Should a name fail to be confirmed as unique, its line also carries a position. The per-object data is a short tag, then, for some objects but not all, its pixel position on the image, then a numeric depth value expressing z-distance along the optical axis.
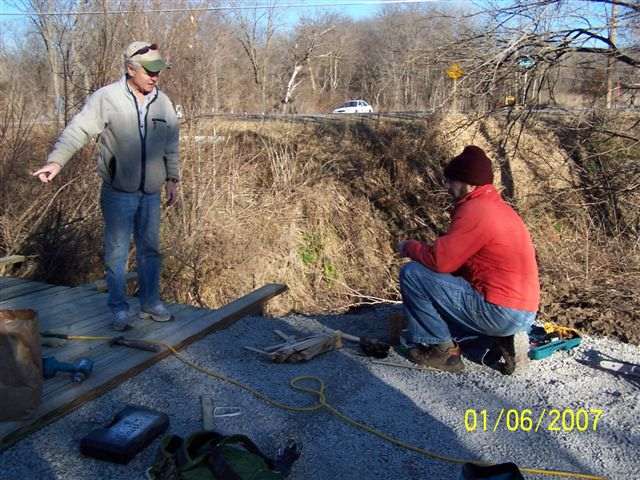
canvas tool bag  3.25
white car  27.16
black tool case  3.13
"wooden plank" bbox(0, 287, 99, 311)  5.89
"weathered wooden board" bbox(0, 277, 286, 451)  3.66
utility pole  9.02
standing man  4.38
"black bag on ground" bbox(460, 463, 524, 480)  2.62
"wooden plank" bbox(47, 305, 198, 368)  4.52
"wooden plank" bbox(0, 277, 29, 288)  6.73
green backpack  2.82
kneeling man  4.17
